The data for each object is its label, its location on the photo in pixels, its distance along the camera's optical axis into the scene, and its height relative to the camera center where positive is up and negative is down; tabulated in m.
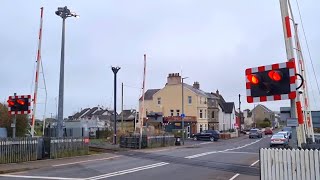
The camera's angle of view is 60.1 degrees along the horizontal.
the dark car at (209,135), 40.27 -3.48
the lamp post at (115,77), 23.89 +3.02
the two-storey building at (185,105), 50.95 +1.21
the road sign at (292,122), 5.46 -0.23
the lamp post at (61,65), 15.56 +2.72
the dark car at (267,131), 62.17 -4.58
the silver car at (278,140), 27.76 -2.97
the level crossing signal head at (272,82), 5.60 +0.59
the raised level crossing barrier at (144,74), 23.30 +2.99
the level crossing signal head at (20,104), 13.37 +0.42
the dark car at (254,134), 48.23 -4.04
